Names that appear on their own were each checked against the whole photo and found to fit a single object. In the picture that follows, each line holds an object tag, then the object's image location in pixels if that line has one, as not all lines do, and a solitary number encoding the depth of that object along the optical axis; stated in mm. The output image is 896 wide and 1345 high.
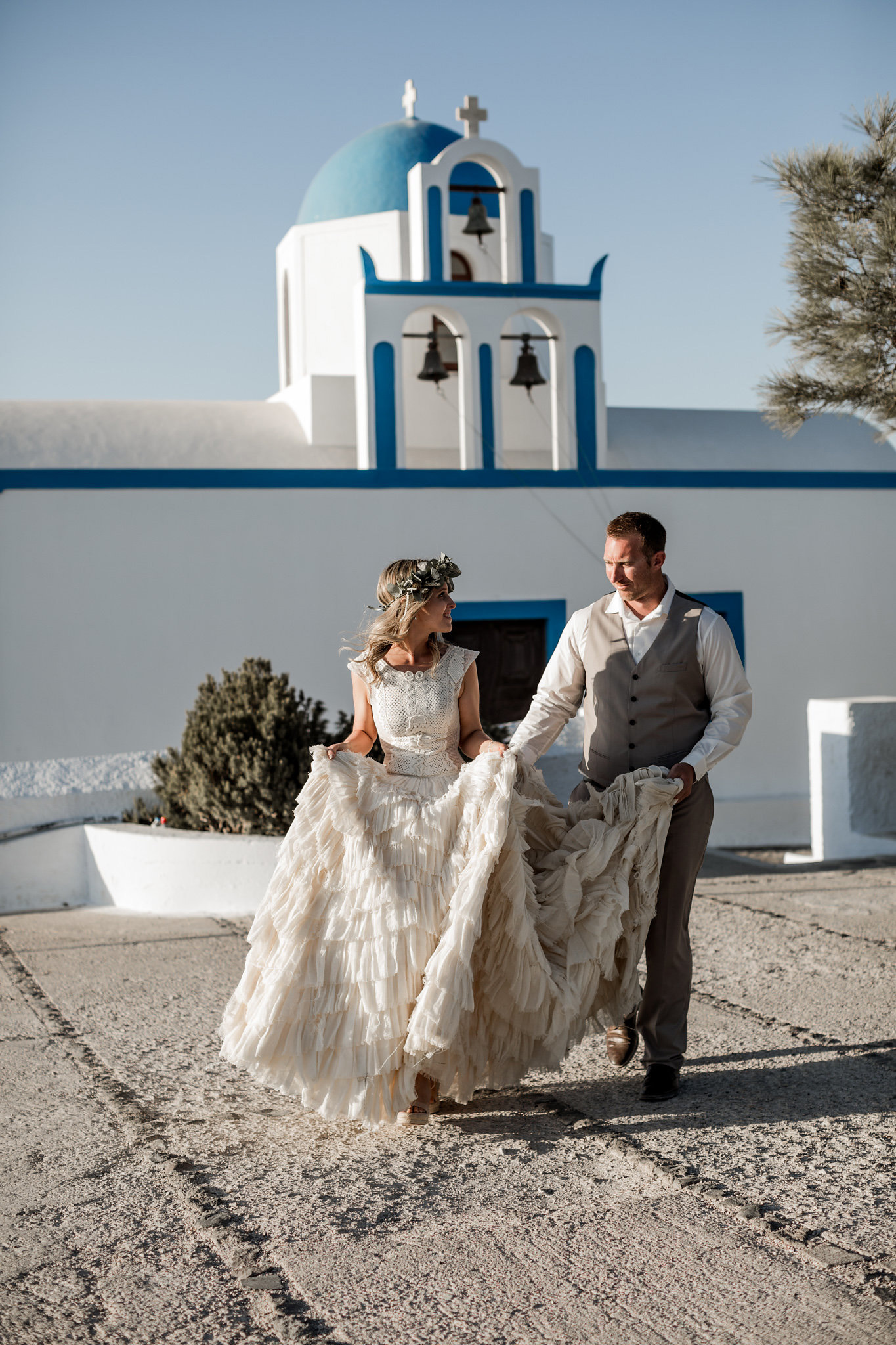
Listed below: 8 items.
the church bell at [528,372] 11156
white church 9461
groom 4141
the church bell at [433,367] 10844
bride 3686
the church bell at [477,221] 11086
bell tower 10430
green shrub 7707
